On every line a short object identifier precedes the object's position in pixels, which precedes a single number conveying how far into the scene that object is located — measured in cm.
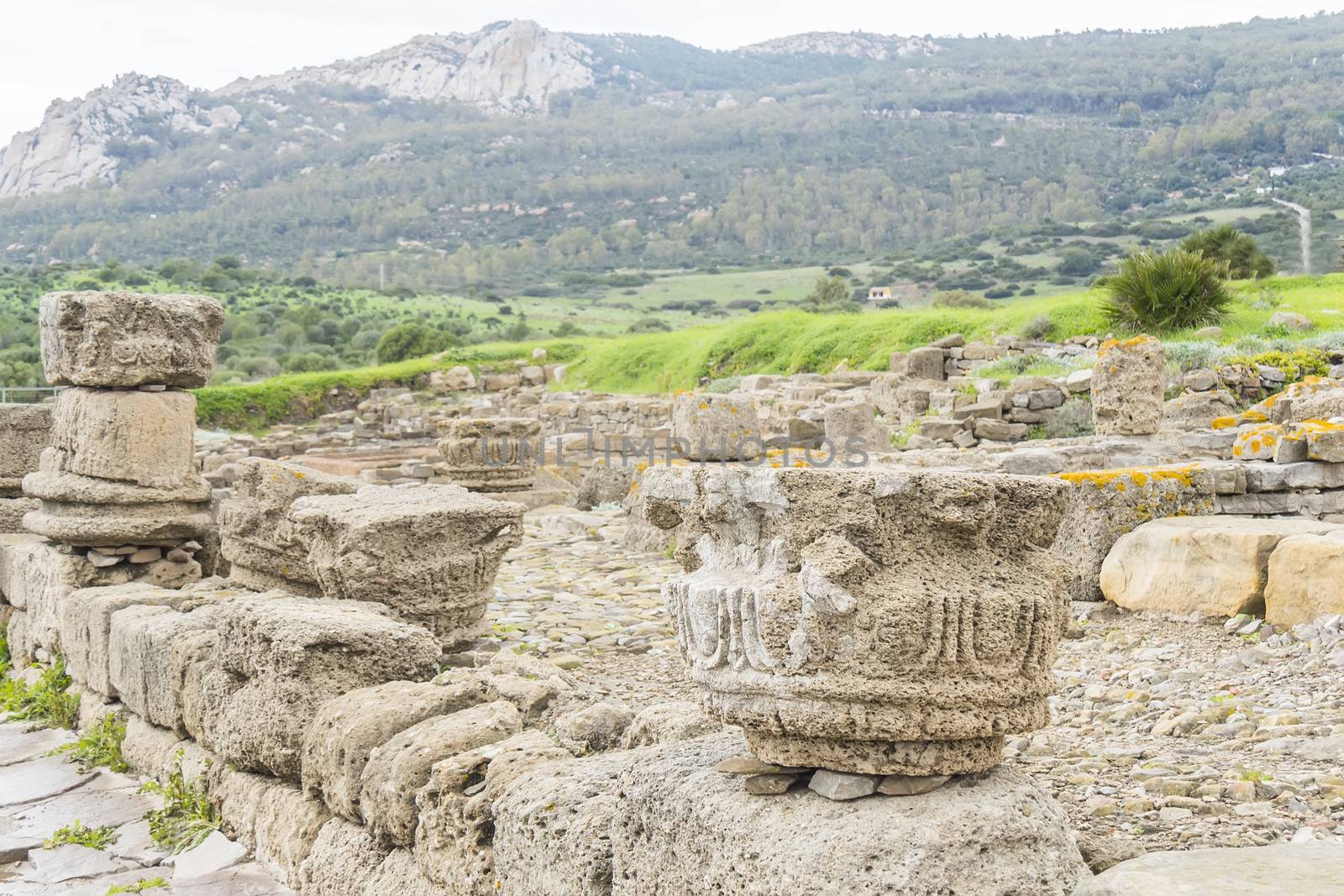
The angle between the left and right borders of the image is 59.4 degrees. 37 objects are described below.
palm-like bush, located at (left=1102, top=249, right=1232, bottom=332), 1475
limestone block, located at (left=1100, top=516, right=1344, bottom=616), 494
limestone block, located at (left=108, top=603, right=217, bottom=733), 500
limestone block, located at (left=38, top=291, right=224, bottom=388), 624
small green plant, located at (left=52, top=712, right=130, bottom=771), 548
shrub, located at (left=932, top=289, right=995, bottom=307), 2625
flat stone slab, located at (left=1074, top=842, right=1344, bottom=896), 184
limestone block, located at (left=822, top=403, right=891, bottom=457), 1224
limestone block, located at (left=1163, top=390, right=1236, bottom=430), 1142
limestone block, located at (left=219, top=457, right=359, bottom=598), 596
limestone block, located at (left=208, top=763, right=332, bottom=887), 386
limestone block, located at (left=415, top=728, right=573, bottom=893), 300
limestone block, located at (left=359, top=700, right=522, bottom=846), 332
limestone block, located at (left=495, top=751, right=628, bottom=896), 262
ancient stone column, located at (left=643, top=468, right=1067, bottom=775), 216
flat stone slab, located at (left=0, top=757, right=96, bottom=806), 506
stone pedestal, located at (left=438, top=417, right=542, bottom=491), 1157
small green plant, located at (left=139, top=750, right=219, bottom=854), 445
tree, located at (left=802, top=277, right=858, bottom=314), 3094
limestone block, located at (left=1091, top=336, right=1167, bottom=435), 918
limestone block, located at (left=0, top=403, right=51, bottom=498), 793
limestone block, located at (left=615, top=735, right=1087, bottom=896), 203
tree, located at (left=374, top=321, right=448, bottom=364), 3185
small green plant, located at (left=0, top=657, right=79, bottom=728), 622
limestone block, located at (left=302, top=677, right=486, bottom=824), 364
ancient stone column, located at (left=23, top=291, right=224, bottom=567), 629
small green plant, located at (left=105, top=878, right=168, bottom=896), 404
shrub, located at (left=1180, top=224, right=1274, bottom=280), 1977
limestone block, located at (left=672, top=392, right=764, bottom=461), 1083
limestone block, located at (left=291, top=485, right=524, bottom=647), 506
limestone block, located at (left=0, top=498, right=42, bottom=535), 812
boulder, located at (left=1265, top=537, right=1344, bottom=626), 453
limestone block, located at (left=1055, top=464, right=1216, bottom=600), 587
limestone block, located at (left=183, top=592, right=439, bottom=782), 408
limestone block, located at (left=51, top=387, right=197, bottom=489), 641
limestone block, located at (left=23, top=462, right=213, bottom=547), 642
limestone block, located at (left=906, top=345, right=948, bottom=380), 1723
